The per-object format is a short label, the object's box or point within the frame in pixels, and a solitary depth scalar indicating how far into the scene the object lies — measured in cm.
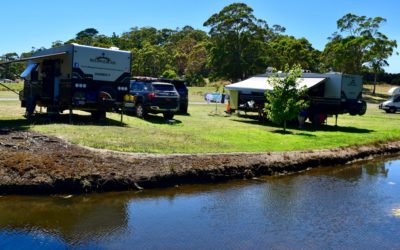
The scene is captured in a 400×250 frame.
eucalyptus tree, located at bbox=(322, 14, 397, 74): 6417
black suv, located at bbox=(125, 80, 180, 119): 2114
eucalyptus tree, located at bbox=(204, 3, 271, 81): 5903
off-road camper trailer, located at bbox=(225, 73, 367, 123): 2256
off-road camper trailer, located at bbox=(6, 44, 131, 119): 1741
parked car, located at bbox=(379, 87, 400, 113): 4031
